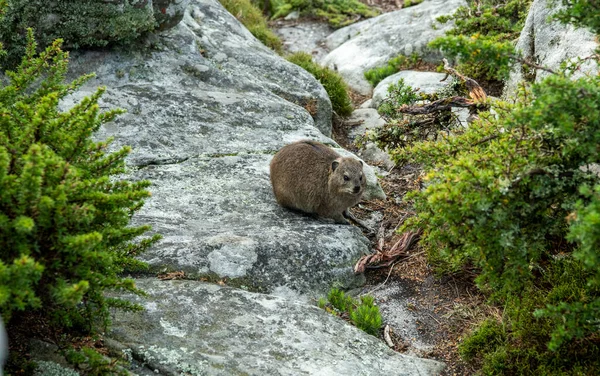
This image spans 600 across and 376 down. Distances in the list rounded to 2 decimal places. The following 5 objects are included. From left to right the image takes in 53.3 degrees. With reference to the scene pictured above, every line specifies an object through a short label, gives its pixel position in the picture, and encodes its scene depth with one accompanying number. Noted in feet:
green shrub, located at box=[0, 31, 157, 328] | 10.83
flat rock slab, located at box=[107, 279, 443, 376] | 14.05
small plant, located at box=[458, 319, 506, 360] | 16.97
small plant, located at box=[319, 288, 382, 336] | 18.24
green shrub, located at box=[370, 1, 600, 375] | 12.21
